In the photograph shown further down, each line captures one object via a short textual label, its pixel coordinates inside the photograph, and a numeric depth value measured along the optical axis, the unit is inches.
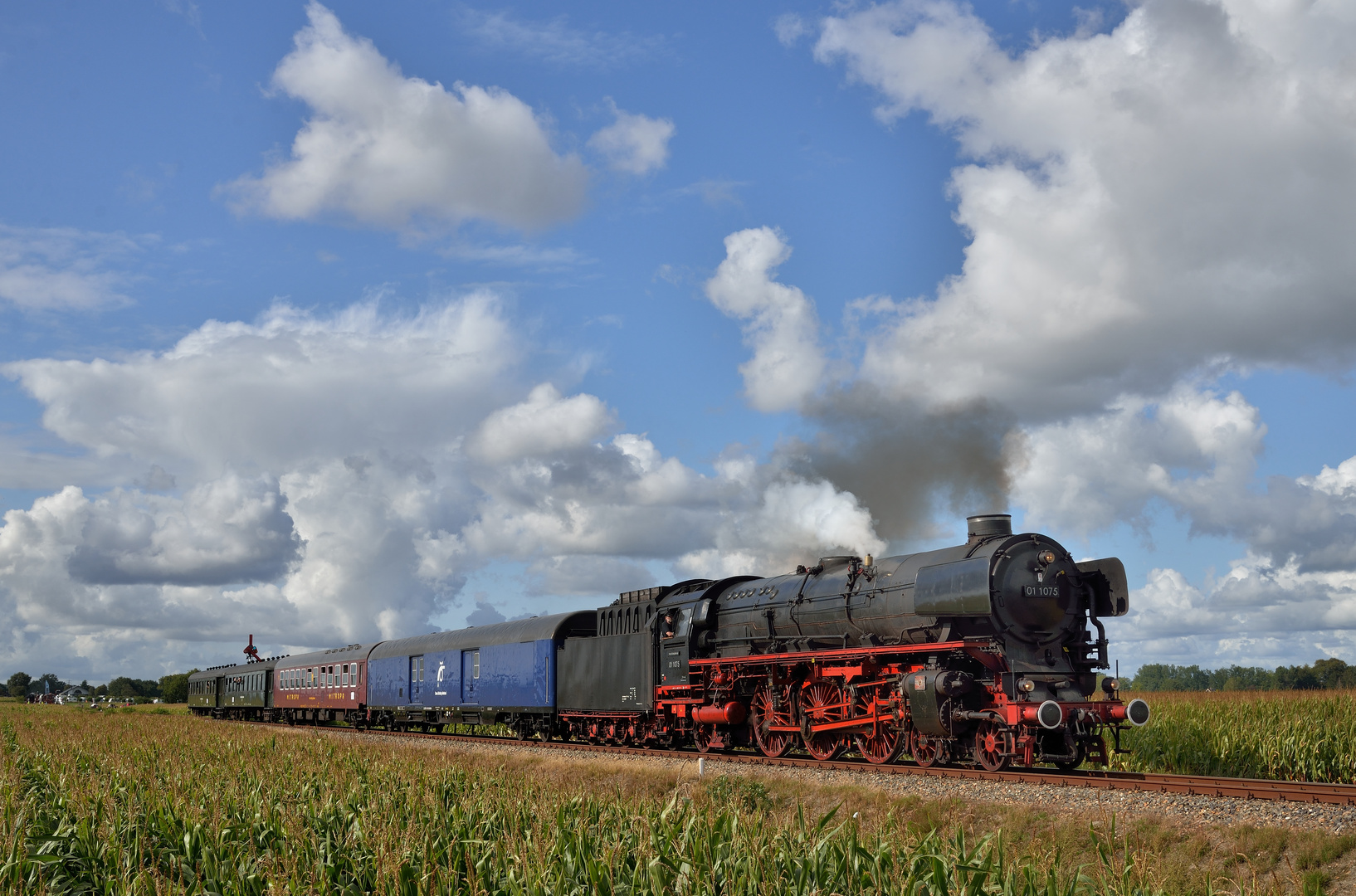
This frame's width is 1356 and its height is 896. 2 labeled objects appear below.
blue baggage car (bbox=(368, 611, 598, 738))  1214.3
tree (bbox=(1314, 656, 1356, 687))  2351.9
